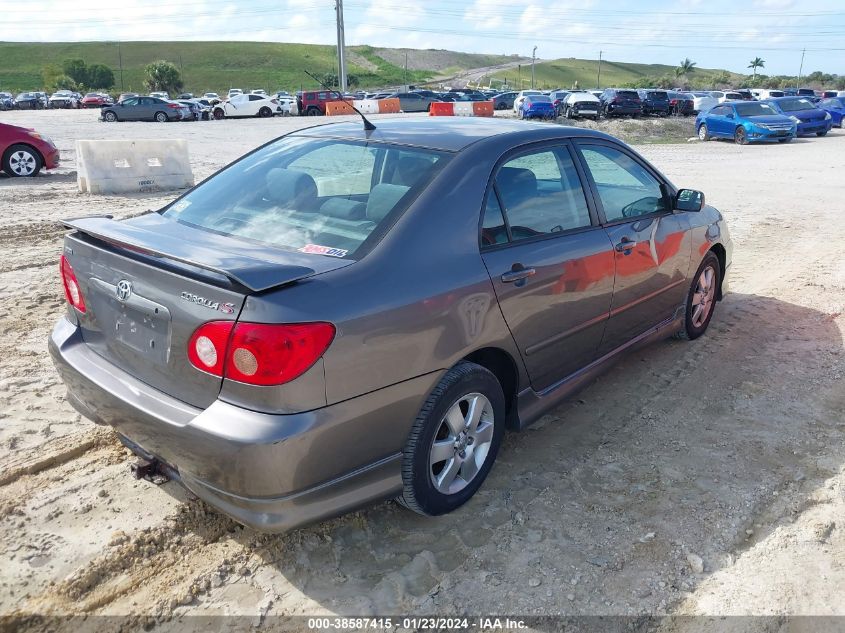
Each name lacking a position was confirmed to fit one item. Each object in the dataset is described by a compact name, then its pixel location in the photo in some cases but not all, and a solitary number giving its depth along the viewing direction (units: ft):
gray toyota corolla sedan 7.98
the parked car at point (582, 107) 109.29
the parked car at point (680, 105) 128.57
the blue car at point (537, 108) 112.06
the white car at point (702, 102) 131.75
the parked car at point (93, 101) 190.39
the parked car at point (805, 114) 89.20
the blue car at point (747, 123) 78.38
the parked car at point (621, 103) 114.76
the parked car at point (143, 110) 123.13
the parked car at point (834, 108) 108.17
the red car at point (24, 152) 42.01
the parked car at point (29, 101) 191.48
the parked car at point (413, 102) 157.58
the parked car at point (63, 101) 196.13
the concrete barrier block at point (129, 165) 36.24
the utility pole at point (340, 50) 166.91
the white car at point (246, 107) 134.31
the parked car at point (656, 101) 121.49
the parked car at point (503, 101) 180.65
